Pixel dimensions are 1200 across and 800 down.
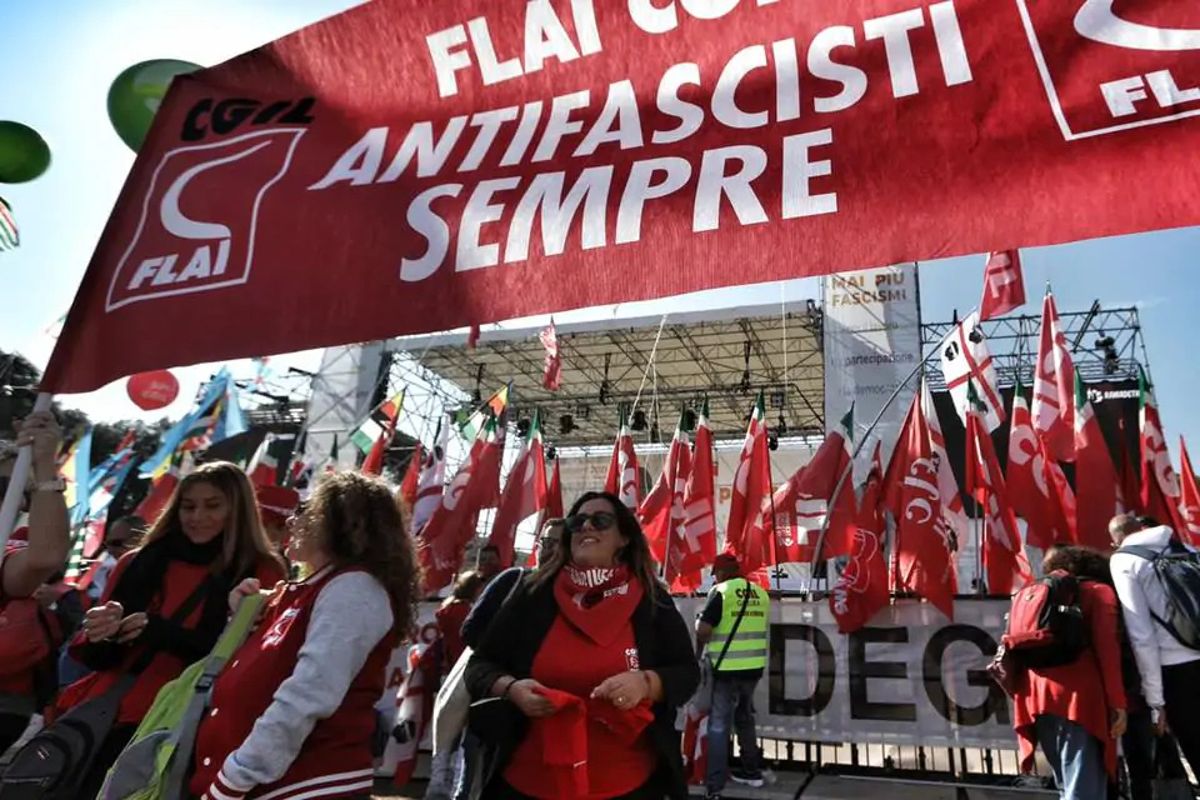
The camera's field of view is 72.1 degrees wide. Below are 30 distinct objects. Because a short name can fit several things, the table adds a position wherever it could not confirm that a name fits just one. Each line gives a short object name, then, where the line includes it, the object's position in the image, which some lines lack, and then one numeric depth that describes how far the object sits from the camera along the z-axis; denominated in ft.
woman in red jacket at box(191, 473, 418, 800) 5.78
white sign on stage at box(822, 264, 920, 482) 49.65
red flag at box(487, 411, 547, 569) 30.99
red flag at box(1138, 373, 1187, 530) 26.53
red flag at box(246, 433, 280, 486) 39.96
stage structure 56.80
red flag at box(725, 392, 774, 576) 28.30
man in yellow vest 19.44
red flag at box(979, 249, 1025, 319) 23.29
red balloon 42.42
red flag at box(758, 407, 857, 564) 28.07
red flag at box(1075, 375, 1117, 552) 24.11
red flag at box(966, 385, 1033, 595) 25.08
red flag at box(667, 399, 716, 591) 29.60
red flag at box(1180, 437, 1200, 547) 29.40
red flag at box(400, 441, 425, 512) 34.44
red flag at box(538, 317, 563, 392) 47.14
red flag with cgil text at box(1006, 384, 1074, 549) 24.85
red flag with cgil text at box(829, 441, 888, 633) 21.59
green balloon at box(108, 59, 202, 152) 10.63
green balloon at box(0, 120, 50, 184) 11.75
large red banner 5.65
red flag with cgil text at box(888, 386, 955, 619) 21.97
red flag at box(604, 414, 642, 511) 33.01
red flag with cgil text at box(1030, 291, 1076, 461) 25.77
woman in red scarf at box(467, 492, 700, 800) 6.83
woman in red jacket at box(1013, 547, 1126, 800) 12.52
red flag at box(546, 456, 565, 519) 34.50
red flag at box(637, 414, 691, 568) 30.76
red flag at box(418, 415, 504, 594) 30.40
